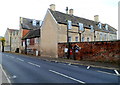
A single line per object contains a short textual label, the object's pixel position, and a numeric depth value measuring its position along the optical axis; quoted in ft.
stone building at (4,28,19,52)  122.71
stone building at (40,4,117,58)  60.30
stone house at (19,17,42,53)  101.91
